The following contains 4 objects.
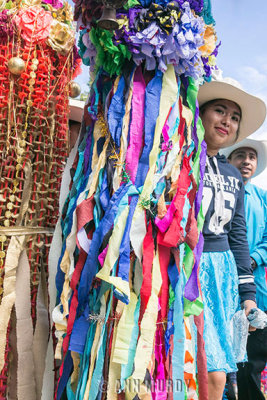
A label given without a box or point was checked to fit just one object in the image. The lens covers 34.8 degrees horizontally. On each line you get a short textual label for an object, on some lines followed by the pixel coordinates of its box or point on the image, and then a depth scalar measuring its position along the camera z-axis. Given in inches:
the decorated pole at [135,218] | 59.9
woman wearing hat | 85.7
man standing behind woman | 129.9
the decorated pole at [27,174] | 77.0
